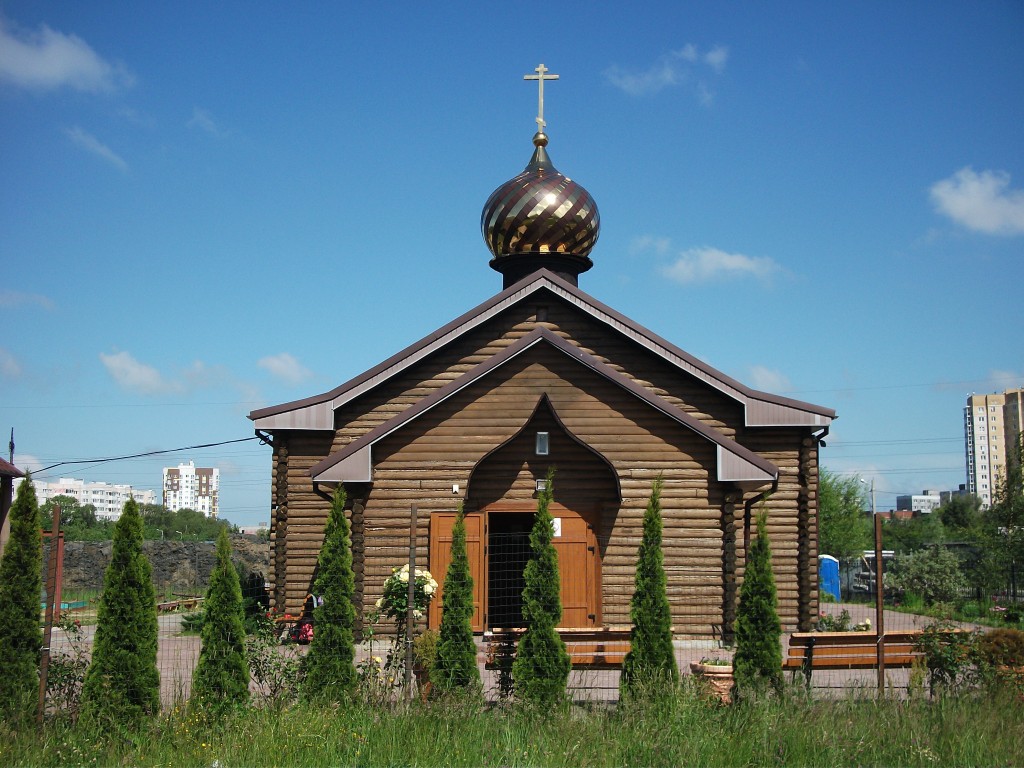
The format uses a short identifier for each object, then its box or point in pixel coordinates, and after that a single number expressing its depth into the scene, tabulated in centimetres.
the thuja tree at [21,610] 830
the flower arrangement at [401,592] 980
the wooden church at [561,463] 1372
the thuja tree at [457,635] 901
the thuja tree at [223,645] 848
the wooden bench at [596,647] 983
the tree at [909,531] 5000
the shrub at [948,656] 935
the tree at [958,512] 5488
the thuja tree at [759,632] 897
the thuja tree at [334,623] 885
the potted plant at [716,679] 895
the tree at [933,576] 2009
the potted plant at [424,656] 923
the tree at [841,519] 3912
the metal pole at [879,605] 916
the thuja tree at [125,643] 831
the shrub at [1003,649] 942
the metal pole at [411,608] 908
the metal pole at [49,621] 831
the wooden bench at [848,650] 983
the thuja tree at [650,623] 892
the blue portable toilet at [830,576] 2741
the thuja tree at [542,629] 894
